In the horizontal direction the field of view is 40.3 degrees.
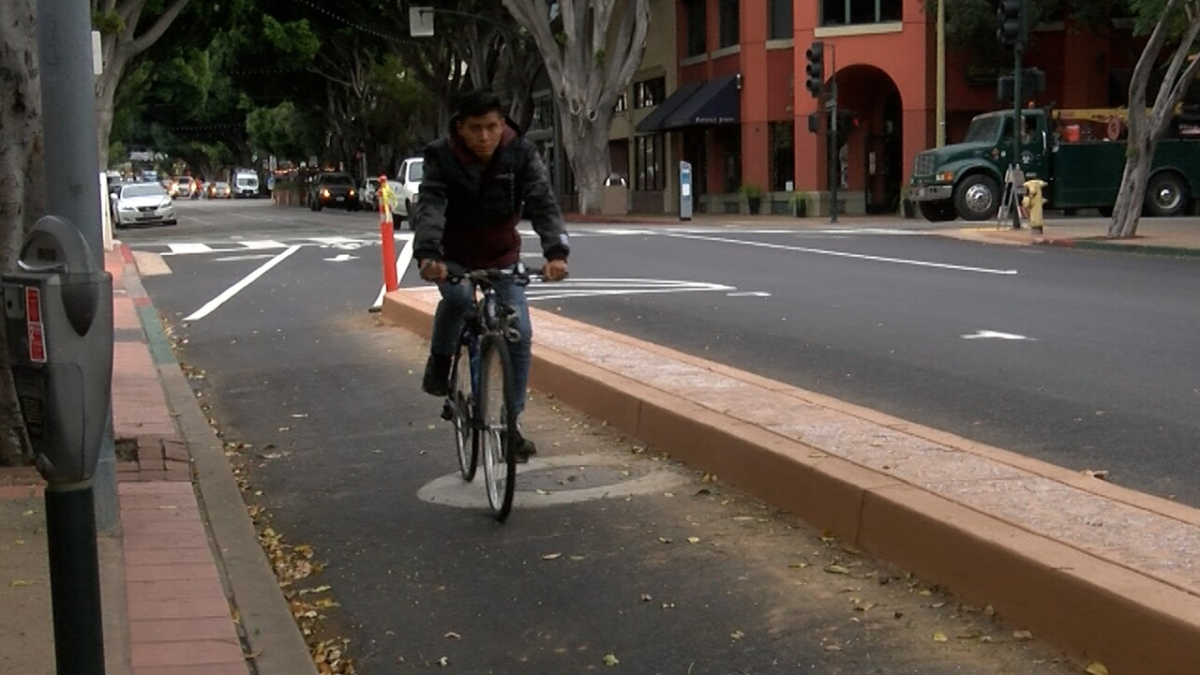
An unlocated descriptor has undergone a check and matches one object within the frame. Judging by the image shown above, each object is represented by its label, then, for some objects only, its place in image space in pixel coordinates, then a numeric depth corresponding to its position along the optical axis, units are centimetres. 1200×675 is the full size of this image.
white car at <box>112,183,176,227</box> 4422
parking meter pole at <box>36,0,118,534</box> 600
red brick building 4072
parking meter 336
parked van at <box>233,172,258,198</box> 11450
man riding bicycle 678
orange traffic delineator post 1528
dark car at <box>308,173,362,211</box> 6197
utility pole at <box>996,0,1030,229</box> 2652
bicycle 670
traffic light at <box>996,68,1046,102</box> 2789
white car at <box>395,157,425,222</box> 3703
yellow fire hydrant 2709
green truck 3275
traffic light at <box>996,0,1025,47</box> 2645
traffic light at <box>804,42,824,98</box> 3534
